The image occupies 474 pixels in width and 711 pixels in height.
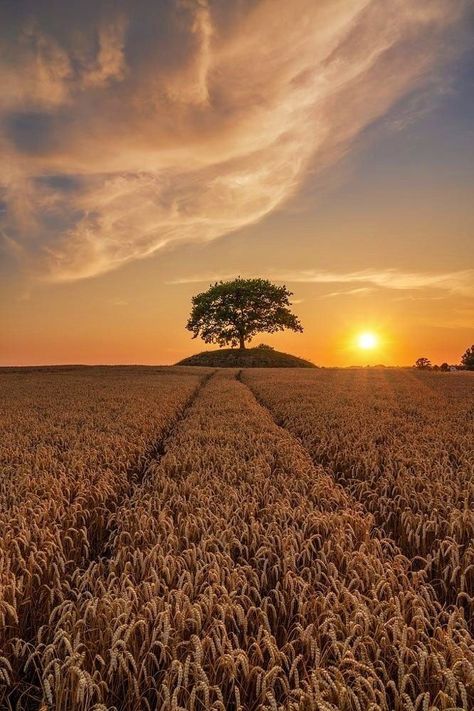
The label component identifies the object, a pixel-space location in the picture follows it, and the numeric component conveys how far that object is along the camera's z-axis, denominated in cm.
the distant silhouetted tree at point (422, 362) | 10431
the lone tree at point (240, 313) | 8281
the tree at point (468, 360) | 10150
